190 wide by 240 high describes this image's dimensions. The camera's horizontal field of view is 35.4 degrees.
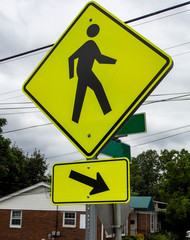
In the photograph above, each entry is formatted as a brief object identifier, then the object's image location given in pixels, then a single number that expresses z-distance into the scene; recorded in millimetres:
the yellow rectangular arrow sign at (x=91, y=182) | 1826
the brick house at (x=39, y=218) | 22125
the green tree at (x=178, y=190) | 24703
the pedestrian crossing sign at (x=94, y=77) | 2000
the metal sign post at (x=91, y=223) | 1893
